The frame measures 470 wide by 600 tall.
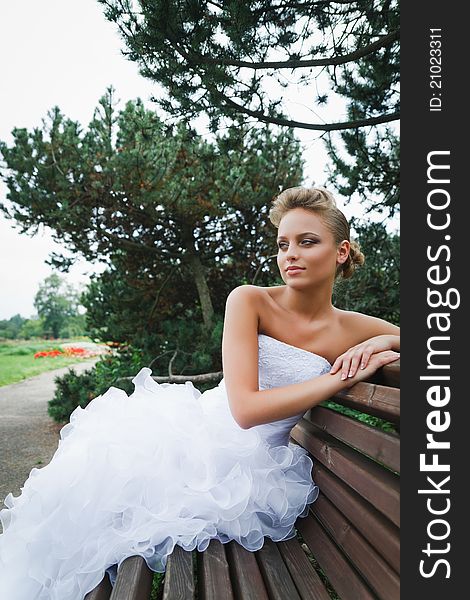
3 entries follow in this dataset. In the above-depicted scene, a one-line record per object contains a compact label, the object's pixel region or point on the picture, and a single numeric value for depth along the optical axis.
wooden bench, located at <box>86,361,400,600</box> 1.43
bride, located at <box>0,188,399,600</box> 1.76
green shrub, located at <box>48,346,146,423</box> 8.33
